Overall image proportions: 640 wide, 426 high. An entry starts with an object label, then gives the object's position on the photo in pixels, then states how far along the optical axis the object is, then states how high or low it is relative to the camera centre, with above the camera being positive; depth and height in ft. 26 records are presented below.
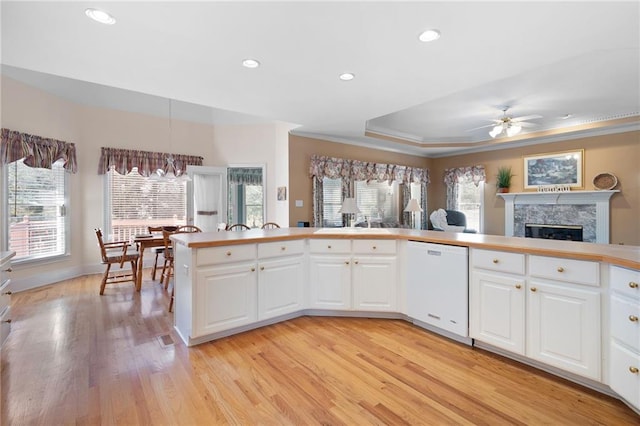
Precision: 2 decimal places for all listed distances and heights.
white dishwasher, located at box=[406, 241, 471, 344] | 8.22 -2.22
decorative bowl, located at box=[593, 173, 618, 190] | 17.31 +1.88
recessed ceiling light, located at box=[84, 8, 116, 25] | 6.17 +4.23
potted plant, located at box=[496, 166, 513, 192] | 21.50 +2.44
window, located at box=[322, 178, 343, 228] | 19.24 +0.73
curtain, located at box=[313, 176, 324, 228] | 18.15 +0.57
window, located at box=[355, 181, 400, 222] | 21.44 +0.90
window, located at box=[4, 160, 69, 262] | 13.80 +0.06
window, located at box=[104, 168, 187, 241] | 17.62 +0.54
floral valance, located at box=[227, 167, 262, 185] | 19.81 +2.50
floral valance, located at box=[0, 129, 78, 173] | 13.09 +3.01
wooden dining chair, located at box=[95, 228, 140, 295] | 13.58 -2.03
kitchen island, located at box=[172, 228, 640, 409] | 5.99 -2.08
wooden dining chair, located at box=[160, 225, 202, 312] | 13.28 -1.99
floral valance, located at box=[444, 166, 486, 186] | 22.98 +3.04
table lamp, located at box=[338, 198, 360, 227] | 12.38 +0.26
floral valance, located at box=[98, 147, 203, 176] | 17.15 +3.17
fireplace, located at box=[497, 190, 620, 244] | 17.69 +0.16
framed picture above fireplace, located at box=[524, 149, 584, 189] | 18.71 +2.84
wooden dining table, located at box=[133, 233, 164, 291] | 14.23 -1.58
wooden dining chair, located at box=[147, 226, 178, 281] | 16.25 -1.18
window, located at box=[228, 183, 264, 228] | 19.83 +0.56
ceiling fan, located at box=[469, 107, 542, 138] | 15.23 +4.66
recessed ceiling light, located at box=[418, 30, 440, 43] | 6.93 +4.25
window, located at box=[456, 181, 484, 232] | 23.43 +0.86
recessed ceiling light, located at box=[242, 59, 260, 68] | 8.42 +4.35
